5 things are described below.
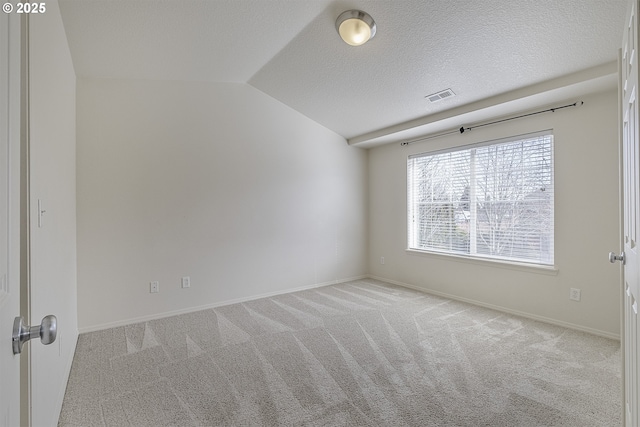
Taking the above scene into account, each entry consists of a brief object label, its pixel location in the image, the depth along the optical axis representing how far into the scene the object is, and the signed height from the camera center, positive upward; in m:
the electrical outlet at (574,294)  3.02 -0.83
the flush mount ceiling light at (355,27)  2.46 +1.52
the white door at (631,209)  1.11 +0.00
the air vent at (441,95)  3.18 +1.22
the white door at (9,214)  0.57 +0.00
